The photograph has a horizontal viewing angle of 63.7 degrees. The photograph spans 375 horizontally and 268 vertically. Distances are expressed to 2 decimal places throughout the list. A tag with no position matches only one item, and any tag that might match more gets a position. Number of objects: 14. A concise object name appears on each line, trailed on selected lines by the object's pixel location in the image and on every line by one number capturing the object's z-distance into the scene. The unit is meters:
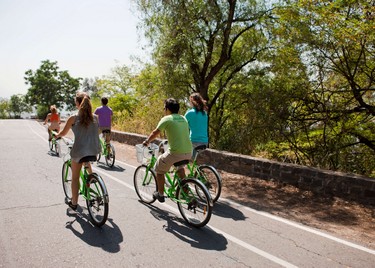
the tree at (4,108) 148.75
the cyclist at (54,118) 11.53
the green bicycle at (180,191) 4.75
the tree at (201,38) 11.38
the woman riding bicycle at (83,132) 4.64
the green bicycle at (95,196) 4.62
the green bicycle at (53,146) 11.37
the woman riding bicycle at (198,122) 5.96
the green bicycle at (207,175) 5.94
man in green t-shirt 4.86
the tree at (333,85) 7.42
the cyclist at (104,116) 9.62
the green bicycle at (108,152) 9.41
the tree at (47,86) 67.81
